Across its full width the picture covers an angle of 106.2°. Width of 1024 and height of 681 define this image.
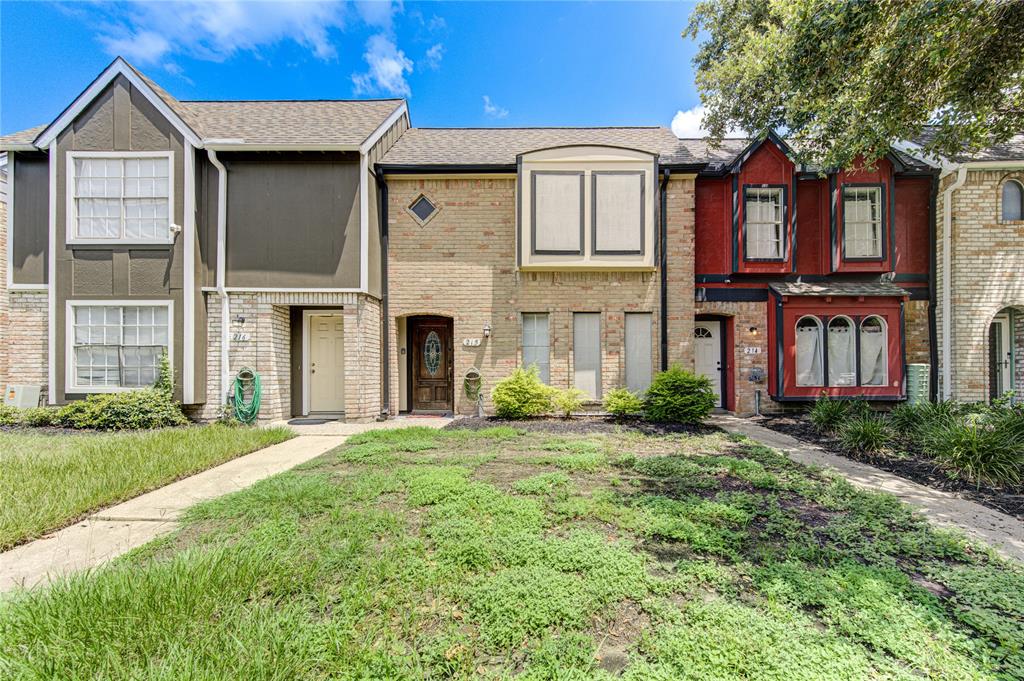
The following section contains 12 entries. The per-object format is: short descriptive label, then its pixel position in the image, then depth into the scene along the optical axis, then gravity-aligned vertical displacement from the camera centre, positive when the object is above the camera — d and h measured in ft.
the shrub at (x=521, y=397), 26.23 -3.60
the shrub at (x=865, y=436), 18.81 -4.62
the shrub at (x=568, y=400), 25.70 -3.80
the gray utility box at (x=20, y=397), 25.57 -3.39
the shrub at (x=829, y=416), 23.45 -4.46
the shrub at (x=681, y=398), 24.29 -3.49
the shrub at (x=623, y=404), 25.73 -4.02
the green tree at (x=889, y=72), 16.63 +13.22
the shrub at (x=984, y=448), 14.87 -4.33
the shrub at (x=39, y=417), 24.47 -4.55
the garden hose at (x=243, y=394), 26.48 -3.41
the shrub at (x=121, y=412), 24.00 -4.22
